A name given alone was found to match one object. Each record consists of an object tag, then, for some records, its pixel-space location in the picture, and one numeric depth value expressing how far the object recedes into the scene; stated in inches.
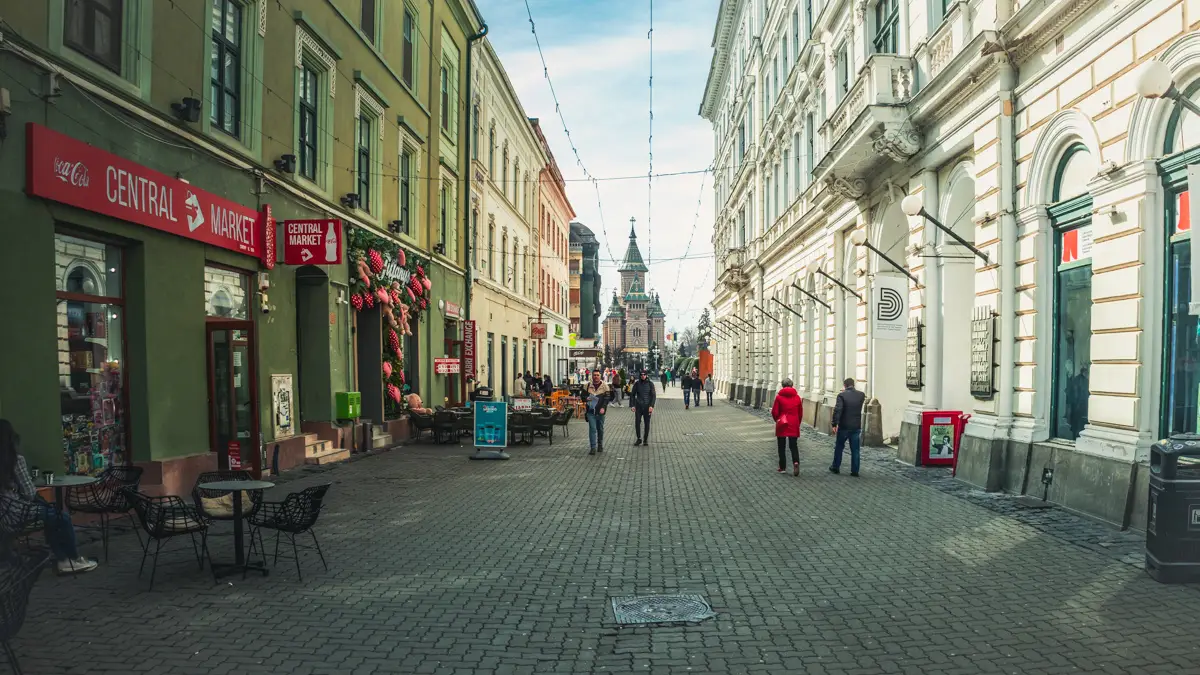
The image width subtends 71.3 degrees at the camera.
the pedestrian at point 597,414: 678.5
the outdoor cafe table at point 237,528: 272.8
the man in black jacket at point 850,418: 527.2
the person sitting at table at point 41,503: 262.4
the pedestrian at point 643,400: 751.1
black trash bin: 260.7
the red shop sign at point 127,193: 326.0
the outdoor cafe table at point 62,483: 285.0
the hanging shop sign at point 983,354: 484.4
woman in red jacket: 530.9
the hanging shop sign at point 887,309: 605.6
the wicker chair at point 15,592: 160.2
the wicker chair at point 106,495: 312.7
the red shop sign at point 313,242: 530.6
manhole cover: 230.1
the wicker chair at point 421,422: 777.4
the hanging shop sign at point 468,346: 1027.9
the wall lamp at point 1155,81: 246.4
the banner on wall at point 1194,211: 256.1
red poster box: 553.9
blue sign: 628.7
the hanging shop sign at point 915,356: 616.4
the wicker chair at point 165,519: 258.7
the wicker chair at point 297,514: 274.7
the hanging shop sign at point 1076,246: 412.5
